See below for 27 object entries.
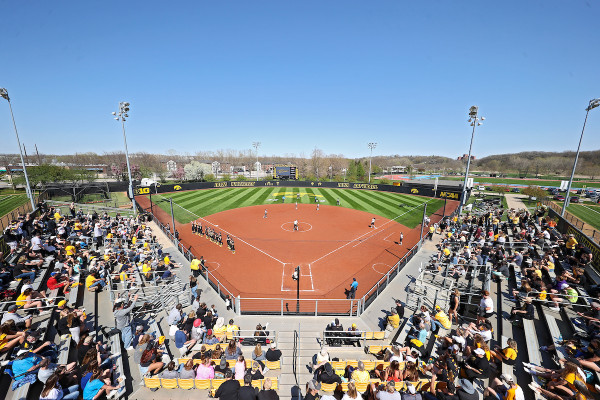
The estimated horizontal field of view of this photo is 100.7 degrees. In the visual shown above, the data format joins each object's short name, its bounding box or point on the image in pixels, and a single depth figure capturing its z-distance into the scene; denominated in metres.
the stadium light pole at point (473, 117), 25.05
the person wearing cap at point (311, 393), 6.28
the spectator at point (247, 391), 6.09
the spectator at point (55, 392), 5.59
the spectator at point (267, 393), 6.05
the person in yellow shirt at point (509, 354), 7.79
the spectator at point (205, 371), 7.36
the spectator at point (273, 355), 8.27
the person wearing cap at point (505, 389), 6.15
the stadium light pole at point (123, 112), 27.02
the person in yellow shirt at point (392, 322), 10.87
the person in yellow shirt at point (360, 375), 7.28
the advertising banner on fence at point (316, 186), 45.85
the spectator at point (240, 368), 7.31
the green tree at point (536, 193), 47.12
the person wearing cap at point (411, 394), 6.49
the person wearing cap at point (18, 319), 8.16
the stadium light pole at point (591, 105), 18.93
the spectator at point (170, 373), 7.34
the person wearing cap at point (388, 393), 6.18
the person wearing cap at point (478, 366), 7.50
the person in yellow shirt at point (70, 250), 15.14
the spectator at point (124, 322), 9.36
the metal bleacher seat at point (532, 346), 8.30
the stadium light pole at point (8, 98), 21.04
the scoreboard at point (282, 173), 80.69
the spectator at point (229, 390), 6.26
